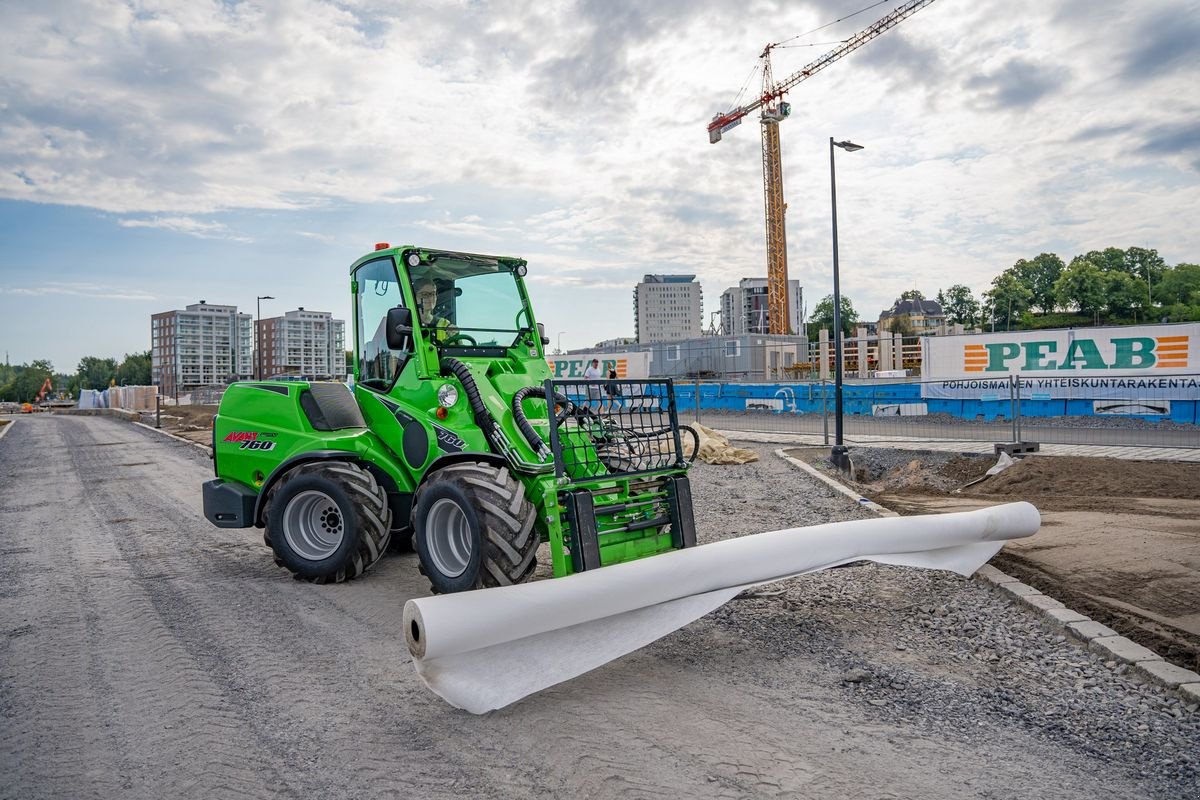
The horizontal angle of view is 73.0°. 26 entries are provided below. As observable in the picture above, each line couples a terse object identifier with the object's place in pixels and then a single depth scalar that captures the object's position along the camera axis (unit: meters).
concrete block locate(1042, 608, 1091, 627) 5.38
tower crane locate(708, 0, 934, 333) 67.94
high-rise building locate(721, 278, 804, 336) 150.75
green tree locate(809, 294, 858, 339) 101.69
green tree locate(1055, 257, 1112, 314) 80.38
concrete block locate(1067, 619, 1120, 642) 5.09
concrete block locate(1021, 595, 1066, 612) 5.69
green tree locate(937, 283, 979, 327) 118.56
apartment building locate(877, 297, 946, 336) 116.00
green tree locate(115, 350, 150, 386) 116.75
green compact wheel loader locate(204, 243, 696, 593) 5.44
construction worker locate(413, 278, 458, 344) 6.93
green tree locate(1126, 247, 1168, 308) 96.44
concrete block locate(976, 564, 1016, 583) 6.35
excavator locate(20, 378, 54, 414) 72.06
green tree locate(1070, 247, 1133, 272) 99.25
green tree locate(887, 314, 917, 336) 112.45
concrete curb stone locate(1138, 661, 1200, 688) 4.37
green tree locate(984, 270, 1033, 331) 88.31
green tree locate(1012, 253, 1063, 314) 102.38
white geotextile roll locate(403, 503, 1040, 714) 4.21
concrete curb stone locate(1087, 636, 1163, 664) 4.71
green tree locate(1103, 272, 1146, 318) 78.44
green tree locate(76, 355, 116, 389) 128.50
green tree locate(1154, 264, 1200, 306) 90.31
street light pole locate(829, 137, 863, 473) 15.82
